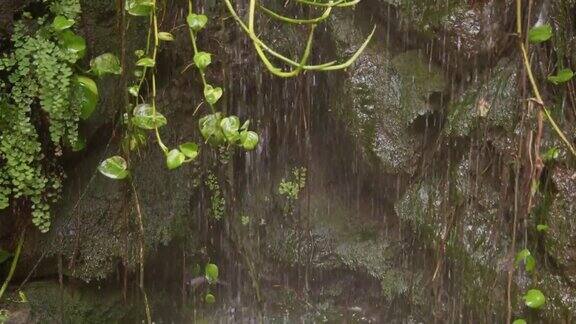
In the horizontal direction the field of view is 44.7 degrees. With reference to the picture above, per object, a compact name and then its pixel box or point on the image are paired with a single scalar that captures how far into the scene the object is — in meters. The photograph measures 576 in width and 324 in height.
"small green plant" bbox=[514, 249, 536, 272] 2.79
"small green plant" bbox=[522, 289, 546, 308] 2.81
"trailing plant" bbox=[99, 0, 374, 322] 2.39
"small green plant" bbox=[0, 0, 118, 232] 2.62
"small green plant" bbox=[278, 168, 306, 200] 3.79
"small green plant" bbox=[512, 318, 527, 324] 2.82
